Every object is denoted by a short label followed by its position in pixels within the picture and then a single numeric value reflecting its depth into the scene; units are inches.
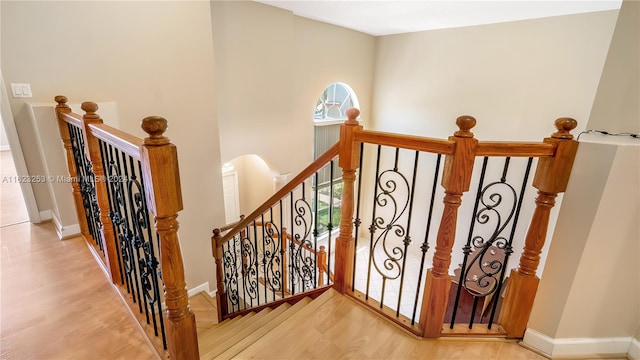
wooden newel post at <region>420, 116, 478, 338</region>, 48.1
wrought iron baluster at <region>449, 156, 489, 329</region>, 51.7
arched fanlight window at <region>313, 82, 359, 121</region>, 228.7
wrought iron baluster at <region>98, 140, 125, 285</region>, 55.3
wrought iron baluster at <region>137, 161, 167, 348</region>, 43.6
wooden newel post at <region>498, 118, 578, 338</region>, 47.5
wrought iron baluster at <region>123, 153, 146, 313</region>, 45.8
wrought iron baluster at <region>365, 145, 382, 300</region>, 61.1
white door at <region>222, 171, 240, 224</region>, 234.5
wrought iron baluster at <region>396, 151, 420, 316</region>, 55.3
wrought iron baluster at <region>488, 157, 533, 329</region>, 49.8
